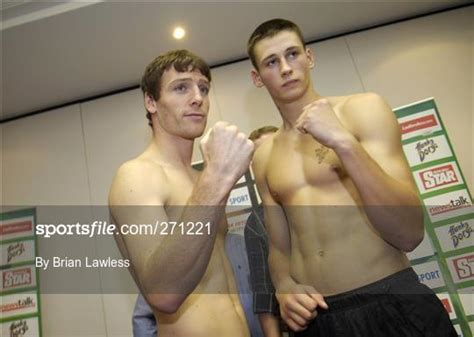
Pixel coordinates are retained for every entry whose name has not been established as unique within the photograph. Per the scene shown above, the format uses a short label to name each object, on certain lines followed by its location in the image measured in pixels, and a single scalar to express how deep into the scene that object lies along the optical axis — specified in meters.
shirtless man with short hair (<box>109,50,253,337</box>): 0.72
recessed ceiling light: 1.90
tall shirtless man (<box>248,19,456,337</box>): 0.84
